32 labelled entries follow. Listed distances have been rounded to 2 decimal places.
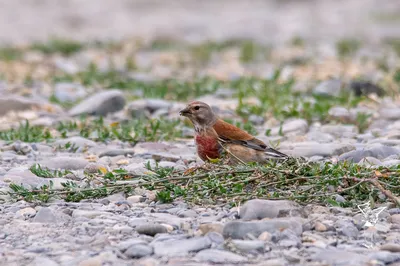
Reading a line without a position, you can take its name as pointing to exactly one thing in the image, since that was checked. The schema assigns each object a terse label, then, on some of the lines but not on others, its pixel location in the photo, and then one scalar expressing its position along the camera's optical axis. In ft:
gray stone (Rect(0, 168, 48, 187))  36.11
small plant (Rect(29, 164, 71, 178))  37.68
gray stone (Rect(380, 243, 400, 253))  27.50
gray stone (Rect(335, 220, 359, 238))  29.30
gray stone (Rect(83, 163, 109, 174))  39.06
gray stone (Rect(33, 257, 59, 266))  26.37
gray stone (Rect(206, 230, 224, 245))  28.19
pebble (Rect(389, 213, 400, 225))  30.83
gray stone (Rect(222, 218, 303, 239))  28.66
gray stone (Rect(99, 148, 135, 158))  44.80
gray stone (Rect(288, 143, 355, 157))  43.06
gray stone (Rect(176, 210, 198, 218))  31.35
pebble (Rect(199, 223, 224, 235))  28.86
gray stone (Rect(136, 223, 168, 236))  29.32
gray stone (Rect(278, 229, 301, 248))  28.04
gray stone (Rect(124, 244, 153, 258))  27.14
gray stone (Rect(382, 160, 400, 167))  38.22
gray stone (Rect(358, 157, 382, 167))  38.32
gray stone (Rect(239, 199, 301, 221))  30.37
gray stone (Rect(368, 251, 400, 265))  26.71
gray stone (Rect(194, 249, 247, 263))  26.66
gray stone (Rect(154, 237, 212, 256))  27.35
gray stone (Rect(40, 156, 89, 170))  40.70
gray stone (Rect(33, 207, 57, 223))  30.96
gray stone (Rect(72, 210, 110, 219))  31.29
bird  39.93
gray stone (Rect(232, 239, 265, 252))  27.50
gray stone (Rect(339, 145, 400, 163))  40.78
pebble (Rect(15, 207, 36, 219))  31.73
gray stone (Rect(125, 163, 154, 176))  36.21
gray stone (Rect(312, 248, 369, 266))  26.35
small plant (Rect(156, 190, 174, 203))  33.17
